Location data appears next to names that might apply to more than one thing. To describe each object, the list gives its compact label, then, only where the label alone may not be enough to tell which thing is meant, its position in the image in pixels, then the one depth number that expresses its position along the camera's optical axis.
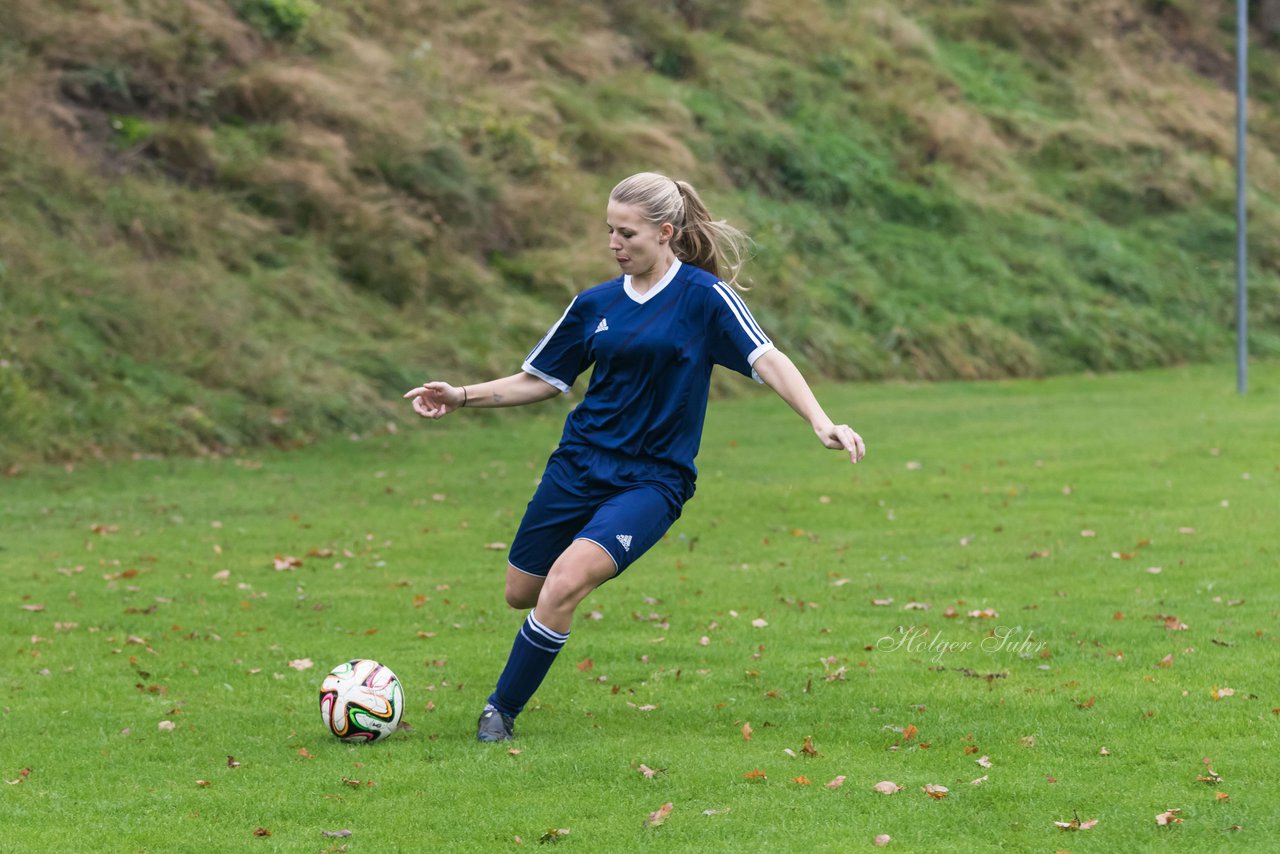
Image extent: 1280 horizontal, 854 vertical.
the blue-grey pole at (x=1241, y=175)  41.91
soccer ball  12.94
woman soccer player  12.51
